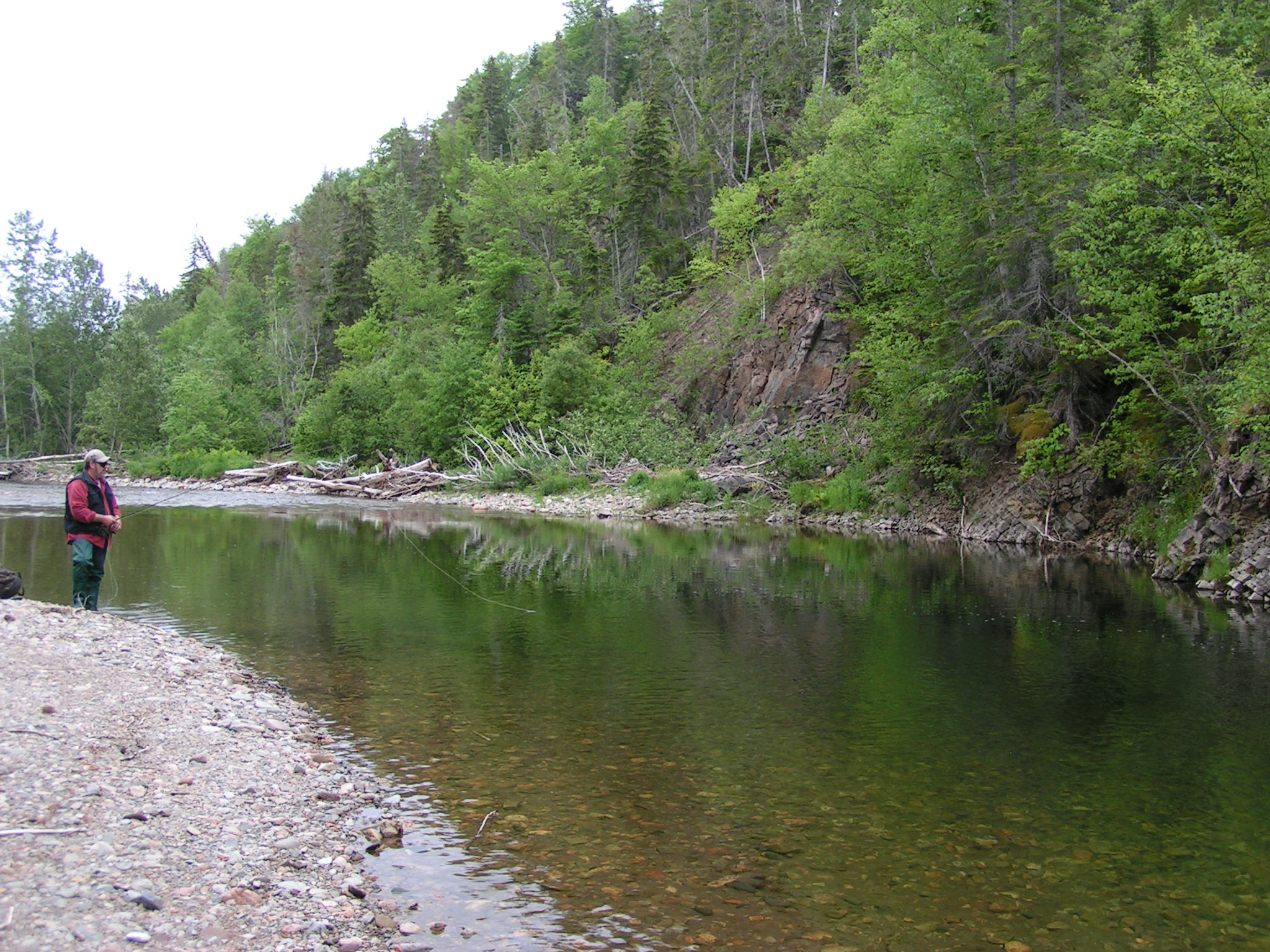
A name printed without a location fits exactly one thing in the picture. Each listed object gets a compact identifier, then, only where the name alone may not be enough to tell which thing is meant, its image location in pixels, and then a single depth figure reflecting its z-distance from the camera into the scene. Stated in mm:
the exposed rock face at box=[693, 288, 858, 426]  38688
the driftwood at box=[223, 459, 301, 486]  49562
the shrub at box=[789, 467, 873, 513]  32188
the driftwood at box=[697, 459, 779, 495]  35812
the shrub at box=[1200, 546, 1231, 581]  17484
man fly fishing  11297
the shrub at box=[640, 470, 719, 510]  35969
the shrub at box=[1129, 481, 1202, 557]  20625
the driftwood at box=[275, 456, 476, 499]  45125
